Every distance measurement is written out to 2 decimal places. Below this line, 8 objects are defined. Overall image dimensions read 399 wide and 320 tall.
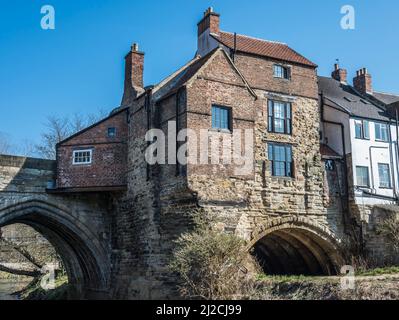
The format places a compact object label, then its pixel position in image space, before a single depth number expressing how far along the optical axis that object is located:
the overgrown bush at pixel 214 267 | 16.50
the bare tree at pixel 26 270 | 33.50
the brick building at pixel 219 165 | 20.64
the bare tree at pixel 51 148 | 38.34
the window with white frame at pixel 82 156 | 24.66
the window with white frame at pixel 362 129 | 27.17
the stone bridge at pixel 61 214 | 23.75
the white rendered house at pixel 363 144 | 26.33
